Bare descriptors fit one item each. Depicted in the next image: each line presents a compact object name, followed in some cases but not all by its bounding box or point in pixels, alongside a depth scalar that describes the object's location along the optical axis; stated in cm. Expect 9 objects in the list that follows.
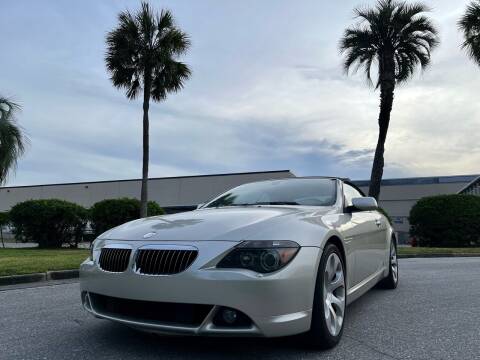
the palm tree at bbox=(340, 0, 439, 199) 2022
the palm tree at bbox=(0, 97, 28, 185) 2298
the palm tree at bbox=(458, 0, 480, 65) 2064
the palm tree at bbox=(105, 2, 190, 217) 2033
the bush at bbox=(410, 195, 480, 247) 2084
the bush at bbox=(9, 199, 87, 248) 1939
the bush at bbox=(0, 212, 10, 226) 2061
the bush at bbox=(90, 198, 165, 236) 2059
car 303
